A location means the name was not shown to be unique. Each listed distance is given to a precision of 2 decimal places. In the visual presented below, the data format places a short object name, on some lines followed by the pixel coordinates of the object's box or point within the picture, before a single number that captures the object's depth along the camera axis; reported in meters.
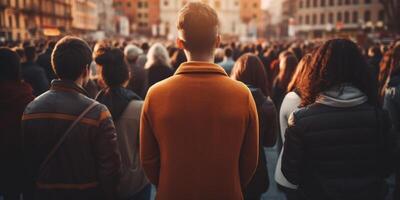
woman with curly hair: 2.61
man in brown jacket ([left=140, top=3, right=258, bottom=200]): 2.20
